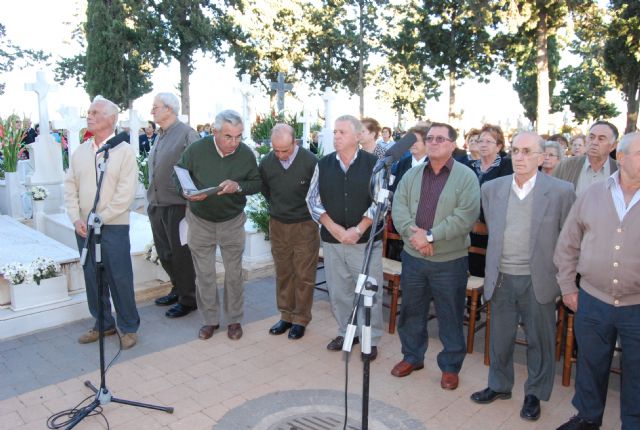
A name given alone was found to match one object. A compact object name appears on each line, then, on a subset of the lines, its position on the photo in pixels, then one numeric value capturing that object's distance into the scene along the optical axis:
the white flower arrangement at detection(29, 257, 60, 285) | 4.38
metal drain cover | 3.01
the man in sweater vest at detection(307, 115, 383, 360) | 3.81
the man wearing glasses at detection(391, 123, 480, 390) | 3.38
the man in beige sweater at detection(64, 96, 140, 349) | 3.91
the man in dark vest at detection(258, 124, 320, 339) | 4.20
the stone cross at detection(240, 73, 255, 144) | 9.06
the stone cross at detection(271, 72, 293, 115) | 9.93
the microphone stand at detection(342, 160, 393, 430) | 2.29
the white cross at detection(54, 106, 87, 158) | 6.86
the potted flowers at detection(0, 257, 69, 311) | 4.30
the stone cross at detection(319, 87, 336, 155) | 7.97
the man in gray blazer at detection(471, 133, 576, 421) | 3.06
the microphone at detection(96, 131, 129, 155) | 3.75
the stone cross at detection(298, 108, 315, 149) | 7.63
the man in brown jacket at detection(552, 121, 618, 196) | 3.93
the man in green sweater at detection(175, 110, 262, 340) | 4.07
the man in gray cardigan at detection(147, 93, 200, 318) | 4.58
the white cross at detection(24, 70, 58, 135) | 7.13
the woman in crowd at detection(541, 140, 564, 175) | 5.20
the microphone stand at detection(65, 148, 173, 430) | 3.07
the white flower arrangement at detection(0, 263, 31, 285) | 4.25
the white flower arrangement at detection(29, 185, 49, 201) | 6.89
